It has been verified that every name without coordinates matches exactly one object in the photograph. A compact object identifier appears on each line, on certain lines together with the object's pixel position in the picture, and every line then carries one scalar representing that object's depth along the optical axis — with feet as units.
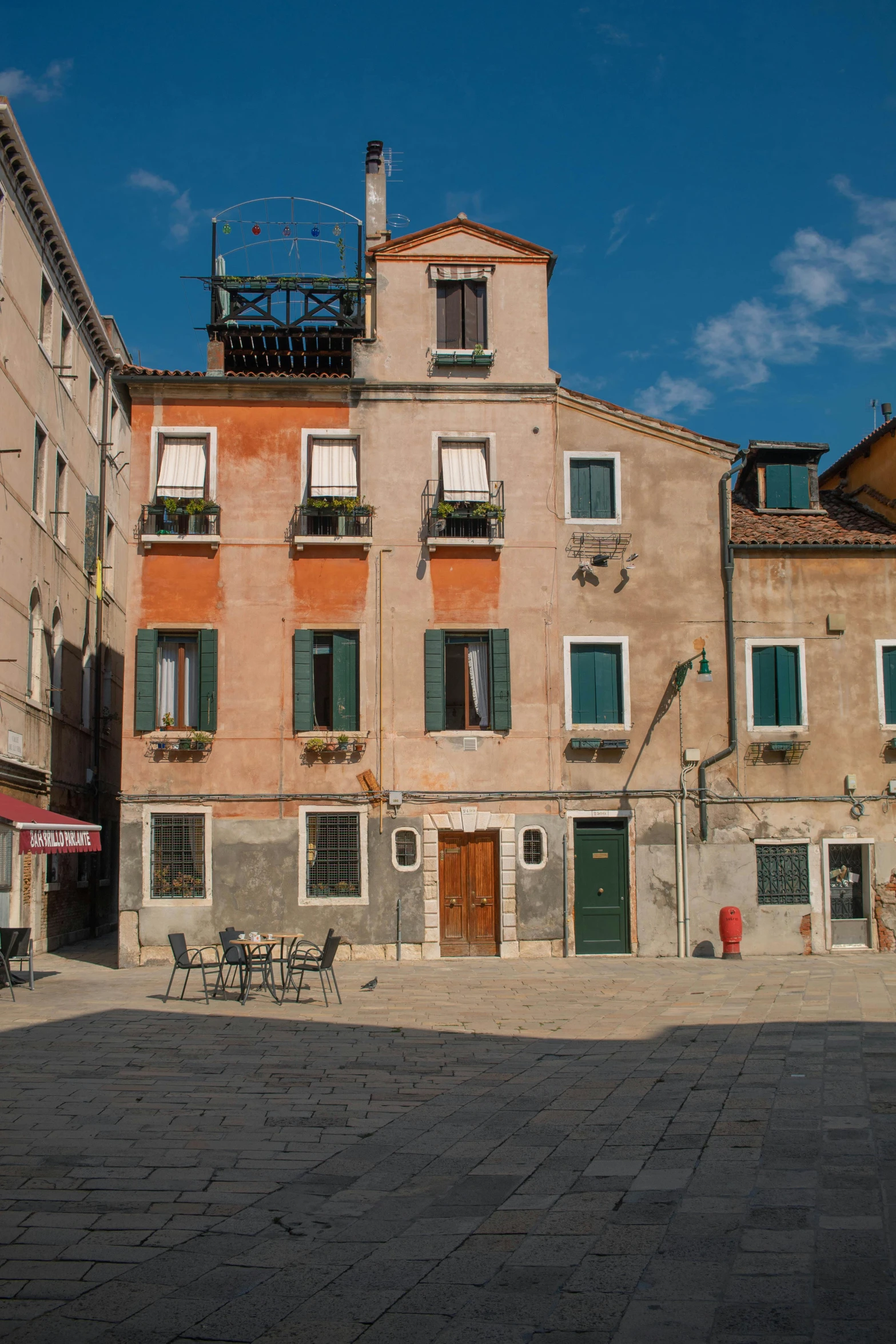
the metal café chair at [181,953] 47.91
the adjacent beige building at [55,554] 68.39
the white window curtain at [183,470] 68.59
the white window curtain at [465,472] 69.31
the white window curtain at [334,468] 69.00
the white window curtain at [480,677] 68.80
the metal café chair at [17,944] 55.21
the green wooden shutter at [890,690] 70.28
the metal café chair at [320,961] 47.67
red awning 53.88
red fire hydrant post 66.03
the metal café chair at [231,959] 47.96
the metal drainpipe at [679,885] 67.62
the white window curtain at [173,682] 67.77
